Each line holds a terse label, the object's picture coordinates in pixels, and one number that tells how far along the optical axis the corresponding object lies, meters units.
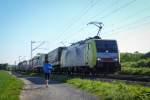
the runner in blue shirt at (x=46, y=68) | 11.51
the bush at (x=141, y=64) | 21.55
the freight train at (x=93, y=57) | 14.88
